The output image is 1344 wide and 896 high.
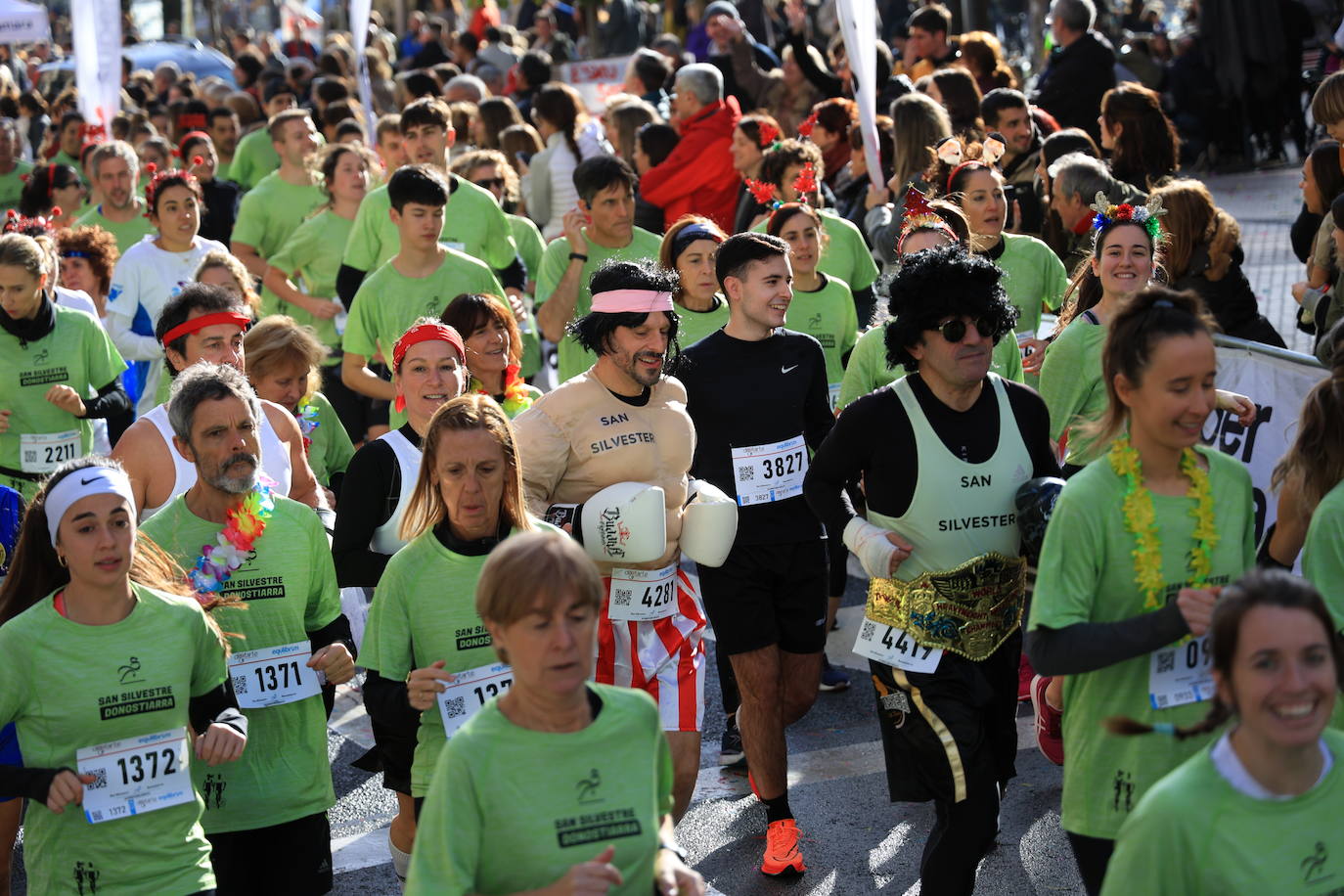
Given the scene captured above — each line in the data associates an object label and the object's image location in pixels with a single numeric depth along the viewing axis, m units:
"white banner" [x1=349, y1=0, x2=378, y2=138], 14.32
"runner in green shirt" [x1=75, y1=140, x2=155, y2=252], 10.95
